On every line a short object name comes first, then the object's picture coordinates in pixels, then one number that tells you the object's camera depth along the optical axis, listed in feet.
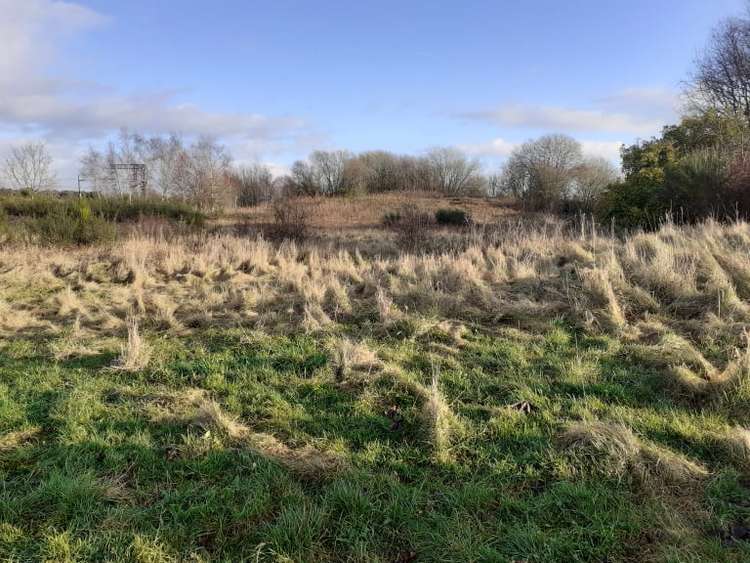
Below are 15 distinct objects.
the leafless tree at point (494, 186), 150.00
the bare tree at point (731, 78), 89.40
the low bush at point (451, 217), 75.39
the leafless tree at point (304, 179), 142.10
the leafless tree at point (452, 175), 160.97
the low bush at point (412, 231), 45.03
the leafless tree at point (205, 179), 104.63
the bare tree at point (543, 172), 111.55
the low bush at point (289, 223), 48.44
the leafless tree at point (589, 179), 100.91
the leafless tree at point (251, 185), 127.75
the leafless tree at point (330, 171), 145.28
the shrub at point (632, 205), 41.16
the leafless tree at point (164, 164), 126.31
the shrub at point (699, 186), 34.88
